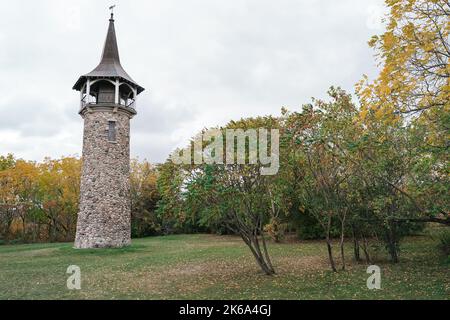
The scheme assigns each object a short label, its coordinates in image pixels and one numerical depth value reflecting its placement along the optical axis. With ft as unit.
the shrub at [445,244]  45.44
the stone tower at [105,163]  73.36
